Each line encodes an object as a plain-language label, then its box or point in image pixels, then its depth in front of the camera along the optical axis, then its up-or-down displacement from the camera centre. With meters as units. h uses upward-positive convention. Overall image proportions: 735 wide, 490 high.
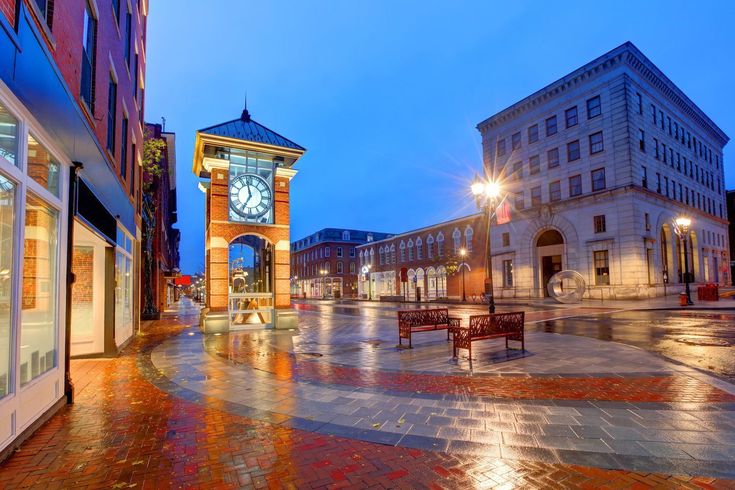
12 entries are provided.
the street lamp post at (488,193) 15.48 +3.04
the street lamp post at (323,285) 70.01 -2.26
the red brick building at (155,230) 19.98 +2.69
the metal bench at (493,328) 8.77 -1.38
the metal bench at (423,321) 10.70 -1.42
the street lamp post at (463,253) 40.12 +1.62
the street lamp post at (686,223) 24.18 +2.53
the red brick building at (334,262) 69.69 +1.76
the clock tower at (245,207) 13.96 +2.44
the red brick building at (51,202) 4.17 +1.06
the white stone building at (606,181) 31.53 +7.59
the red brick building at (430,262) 41.84 +0.97
